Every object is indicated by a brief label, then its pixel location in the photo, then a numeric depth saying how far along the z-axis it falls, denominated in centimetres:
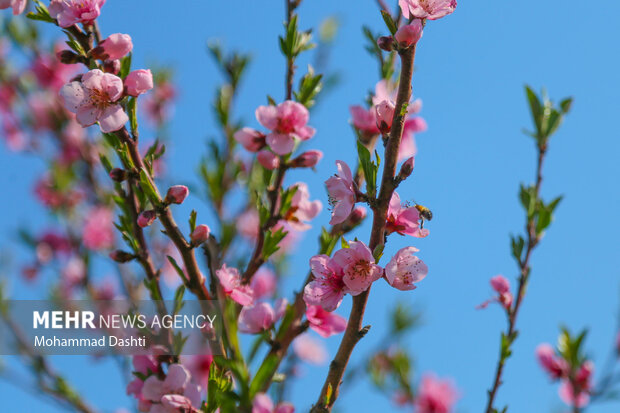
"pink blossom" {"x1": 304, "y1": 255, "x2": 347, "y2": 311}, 142
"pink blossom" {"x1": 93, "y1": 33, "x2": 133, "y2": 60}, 146
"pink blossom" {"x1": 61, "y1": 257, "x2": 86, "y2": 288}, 184
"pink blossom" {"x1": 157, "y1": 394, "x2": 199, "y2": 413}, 143
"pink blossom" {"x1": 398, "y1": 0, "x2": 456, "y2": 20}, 141
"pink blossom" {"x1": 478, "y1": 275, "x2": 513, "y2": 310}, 155
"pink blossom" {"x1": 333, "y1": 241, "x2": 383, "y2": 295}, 139
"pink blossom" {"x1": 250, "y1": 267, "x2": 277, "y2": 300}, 174
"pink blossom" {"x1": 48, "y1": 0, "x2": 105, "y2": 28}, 145
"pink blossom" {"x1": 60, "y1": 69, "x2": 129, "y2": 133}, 145
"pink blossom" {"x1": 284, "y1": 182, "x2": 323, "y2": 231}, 154
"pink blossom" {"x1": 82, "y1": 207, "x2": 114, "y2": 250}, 205
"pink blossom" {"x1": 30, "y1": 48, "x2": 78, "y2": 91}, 250
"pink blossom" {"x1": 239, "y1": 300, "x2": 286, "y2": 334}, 148
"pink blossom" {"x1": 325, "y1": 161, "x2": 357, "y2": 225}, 141
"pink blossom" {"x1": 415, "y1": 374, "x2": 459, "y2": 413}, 216
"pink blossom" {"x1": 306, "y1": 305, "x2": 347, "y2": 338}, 146
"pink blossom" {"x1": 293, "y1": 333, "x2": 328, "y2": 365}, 163
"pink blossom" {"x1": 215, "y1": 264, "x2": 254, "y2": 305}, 147
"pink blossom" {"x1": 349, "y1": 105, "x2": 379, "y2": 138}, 153
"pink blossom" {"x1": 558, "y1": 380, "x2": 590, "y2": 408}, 168
